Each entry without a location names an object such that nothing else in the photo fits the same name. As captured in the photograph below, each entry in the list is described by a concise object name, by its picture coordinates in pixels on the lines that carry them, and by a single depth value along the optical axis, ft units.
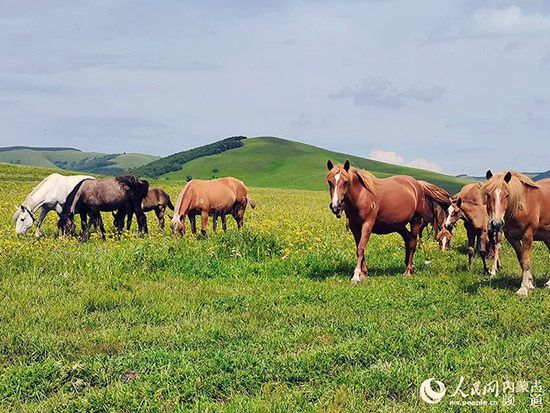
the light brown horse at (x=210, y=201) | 55.88
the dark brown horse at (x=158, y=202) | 76.73
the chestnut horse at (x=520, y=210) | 29.19
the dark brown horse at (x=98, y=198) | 56.24
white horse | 57.72
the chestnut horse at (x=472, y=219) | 40.35
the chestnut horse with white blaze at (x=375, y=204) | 35.29
